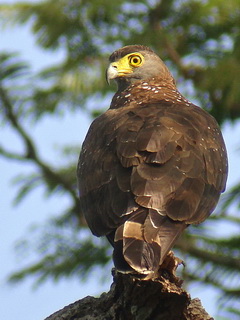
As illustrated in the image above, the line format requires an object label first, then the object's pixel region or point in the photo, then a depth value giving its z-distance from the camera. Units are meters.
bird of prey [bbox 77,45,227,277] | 17.92
